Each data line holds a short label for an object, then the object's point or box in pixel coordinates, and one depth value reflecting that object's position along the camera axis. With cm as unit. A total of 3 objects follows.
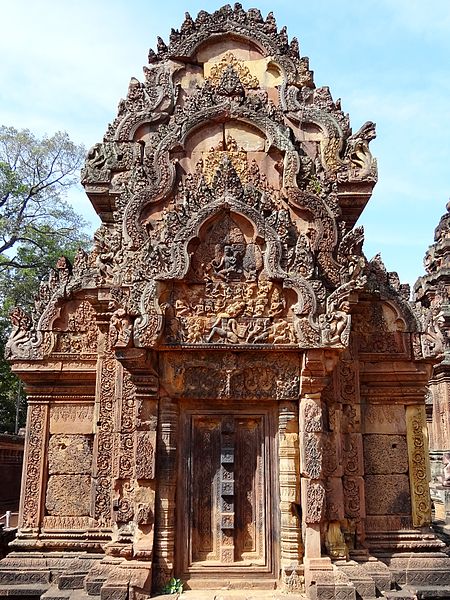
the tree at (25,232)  2698
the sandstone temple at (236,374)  693
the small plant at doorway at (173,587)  681
